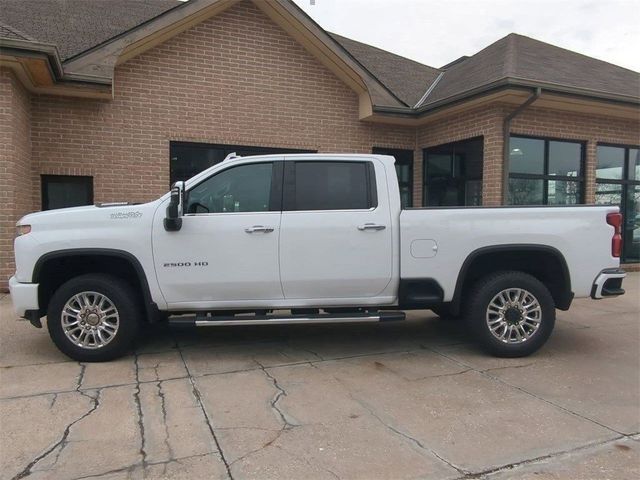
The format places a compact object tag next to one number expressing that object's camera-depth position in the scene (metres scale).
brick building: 9.05
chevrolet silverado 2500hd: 4.91
